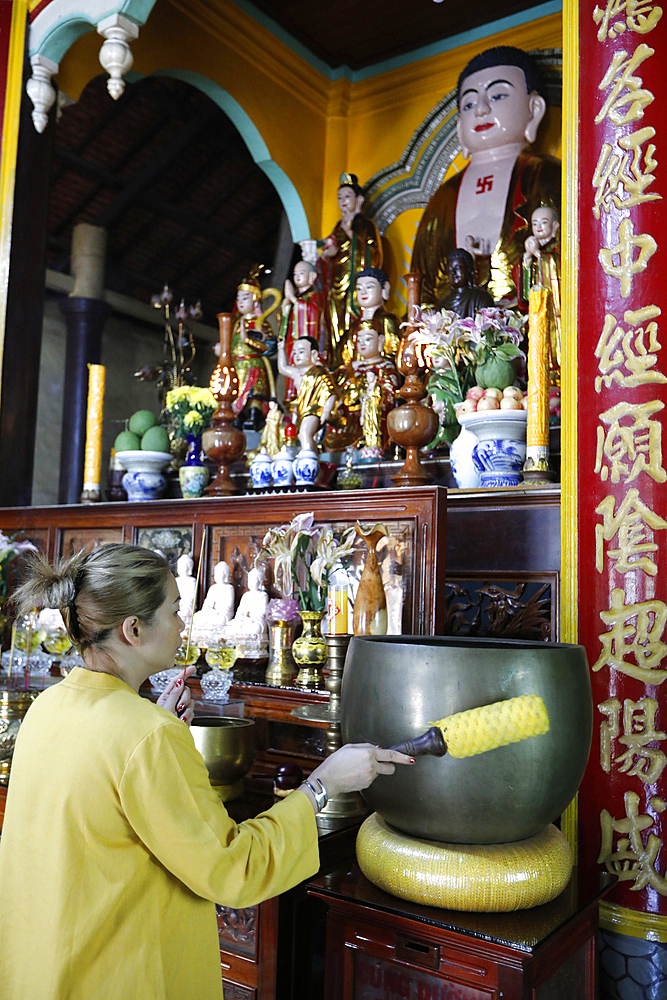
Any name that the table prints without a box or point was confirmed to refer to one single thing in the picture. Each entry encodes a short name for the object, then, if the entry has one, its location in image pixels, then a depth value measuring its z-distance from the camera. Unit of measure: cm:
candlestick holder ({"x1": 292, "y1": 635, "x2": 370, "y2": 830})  160
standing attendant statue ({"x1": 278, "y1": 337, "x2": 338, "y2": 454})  299
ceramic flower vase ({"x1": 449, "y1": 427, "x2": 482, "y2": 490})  234
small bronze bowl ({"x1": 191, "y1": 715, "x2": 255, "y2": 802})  161
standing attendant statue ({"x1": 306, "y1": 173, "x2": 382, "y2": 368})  405
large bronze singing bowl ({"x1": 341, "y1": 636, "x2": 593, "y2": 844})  106
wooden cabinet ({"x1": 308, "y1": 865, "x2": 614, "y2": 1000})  105
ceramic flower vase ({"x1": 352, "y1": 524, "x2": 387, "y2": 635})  180
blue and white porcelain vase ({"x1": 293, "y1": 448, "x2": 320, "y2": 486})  255
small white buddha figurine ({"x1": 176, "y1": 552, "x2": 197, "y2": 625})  242
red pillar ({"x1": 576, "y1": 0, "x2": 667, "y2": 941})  157
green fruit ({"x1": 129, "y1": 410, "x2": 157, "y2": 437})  312
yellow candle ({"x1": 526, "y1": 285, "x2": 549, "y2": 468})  216
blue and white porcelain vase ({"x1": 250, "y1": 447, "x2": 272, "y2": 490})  265
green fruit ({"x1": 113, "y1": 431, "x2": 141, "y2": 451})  307
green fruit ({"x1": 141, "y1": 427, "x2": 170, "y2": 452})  304
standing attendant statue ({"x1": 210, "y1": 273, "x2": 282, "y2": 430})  385
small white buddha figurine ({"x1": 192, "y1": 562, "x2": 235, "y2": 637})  231
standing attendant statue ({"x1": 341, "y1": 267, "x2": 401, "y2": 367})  363
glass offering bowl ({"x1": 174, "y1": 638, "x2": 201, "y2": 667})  220
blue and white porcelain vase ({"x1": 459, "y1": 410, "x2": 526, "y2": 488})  226
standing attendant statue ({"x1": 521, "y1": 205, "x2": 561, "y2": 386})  327
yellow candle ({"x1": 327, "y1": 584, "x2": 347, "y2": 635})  176
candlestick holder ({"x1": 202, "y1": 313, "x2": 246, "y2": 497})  266
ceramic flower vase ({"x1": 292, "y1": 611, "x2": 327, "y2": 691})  201
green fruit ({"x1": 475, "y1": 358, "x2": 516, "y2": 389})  240
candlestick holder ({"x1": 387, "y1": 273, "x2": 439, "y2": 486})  222
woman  95
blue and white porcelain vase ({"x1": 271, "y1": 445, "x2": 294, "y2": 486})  259
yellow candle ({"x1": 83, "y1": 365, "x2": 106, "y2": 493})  314
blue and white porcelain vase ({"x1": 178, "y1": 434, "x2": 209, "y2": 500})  288
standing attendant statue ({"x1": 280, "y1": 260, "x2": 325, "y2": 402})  392
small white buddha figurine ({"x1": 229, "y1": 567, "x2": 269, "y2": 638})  225
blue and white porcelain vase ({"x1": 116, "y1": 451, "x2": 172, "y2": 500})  305
